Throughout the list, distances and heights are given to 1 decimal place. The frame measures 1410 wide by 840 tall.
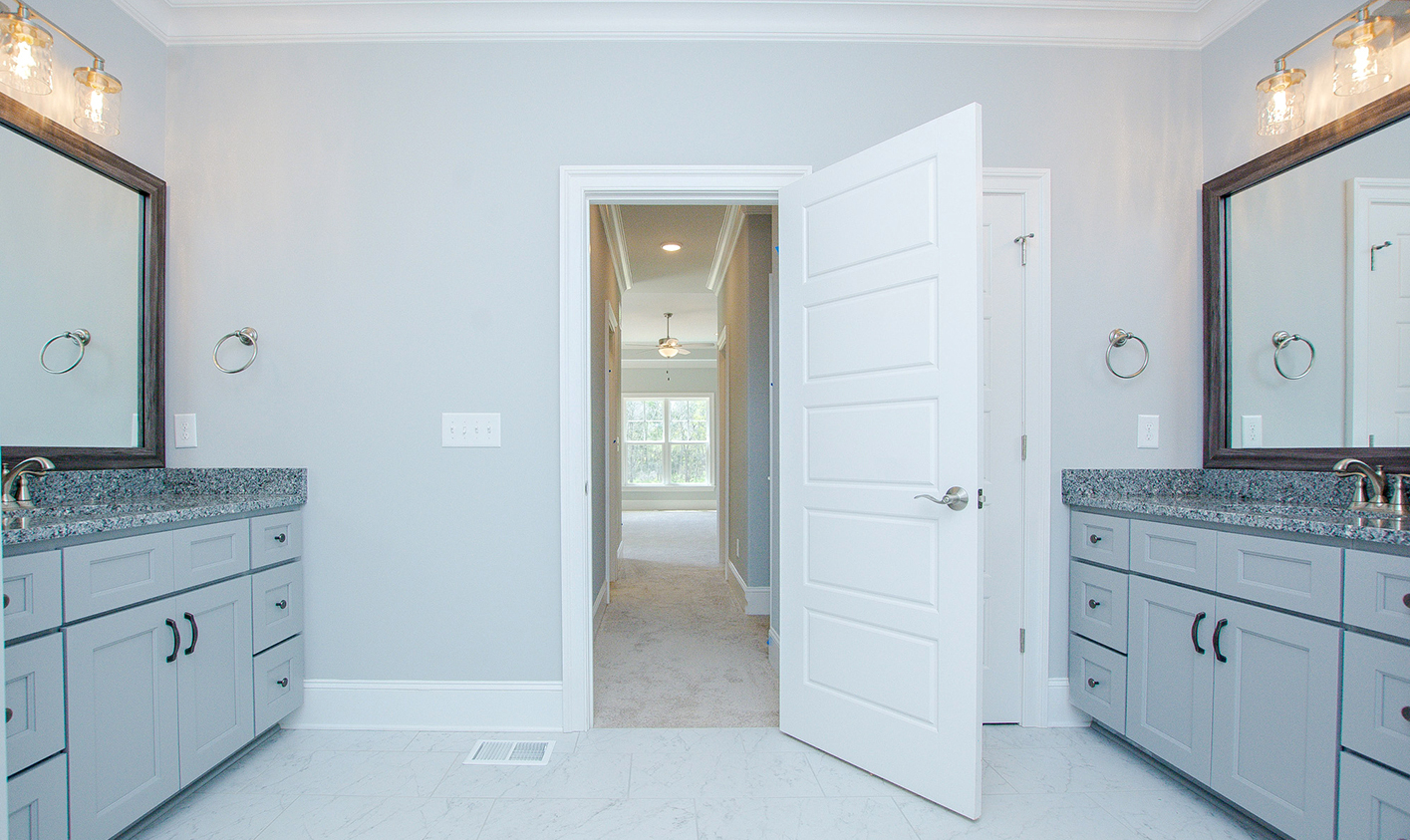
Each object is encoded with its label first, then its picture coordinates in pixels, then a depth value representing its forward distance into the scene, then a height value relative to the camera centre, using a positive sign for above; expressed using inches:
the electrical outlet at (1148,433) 95.0 -2.4
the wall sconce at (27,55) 72.2 +40.2
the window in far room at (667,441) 409.7 -16.0
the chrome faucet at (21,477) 68.1 -6.7
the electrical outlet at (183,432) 94.0 -2.5
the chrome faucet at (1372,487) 68.6 -7.6
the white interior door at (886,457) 72.1 -5.0
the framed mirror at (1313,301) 72.2 +14.3
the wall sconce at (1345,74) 72.6 +40.0
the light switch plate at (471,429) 93.7 -2.0
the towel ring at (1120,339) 93.5 +11.0
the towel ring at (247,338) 92.7 +10.8
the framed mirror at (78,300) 74.6 +14.3
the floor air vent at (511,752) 85.4 -44.5
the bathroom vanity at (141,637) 57.1 -23.1
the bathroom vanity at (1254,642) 56.8 -23.4
